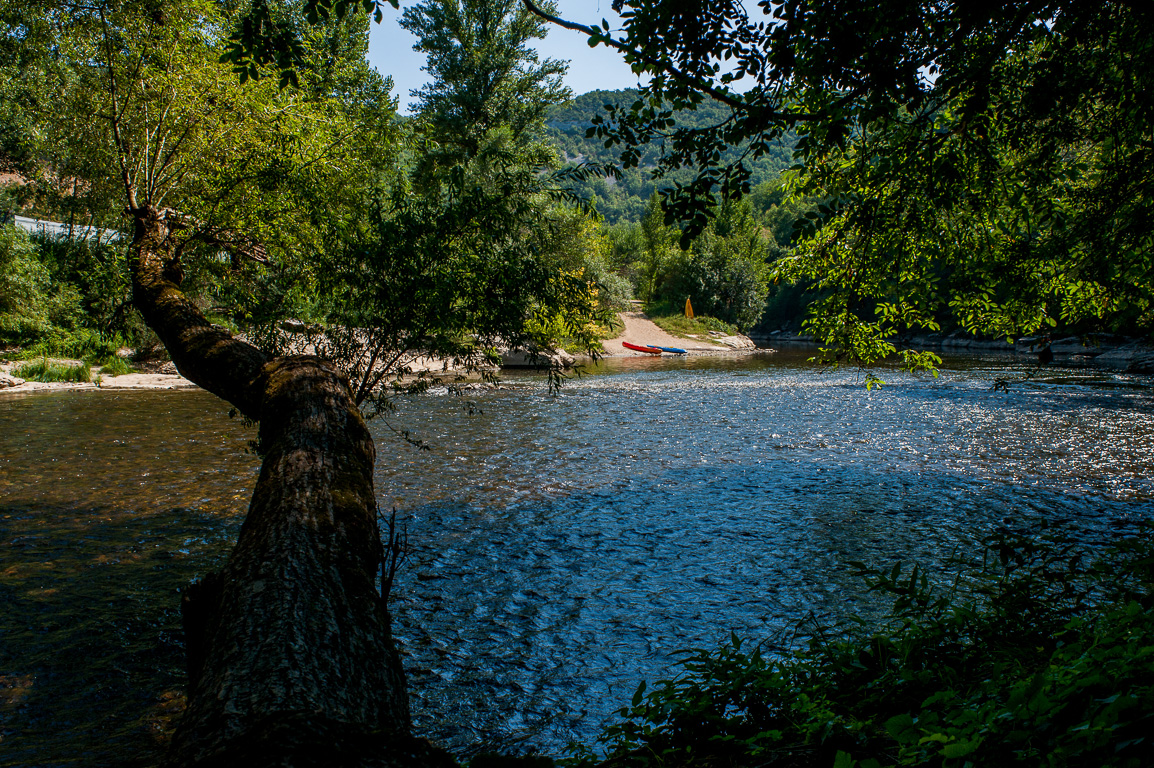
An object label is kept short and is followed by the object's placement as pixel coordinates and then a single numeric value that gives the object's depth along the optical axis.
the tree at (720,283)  64.56
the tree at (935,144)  5.03
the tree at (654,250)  74.81
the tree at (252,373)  2.69
